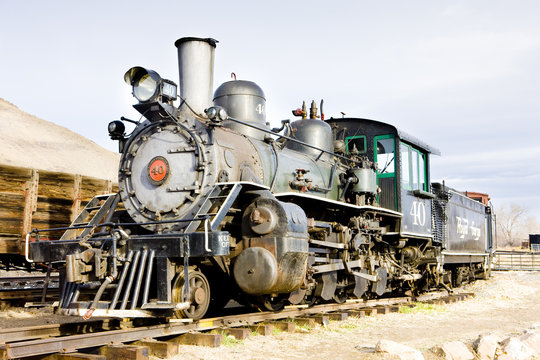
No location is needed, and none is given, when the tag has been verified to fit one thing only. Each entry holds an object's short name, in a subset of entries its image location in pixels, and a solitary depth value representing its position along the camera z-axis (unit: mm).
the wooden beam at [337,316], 7461
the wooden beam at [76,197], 9867
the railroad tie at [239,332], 5761
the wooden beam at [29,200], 9109
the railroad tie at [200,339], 5328
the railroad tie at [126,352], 4504
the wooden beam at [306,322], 6809
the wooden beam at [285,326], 6387
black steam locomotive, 5816
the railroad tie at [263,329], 6090
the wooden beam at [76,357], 4328
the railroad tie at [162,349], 4895
